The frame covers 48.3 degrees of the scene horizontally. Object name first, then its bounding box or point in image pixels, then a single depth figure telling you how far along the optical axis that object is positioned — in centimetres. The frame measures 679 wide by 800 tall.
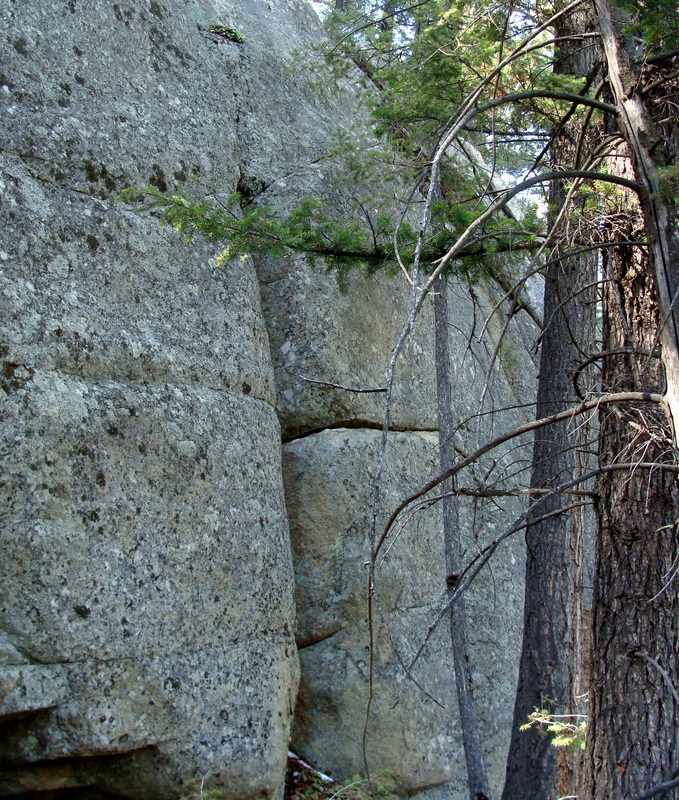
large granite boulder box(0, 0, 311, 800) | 495
